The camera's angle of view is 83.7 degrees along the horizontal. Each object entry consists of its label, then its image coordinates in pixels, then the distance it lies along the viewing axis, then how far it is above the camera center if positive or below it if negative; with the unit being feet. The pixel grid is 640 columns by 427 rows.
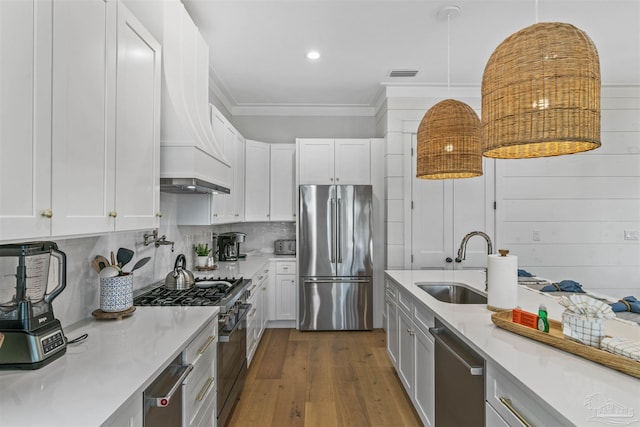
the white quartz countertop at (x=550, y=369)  3.12 -1.62
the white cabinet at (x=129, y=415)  3.13 -1.88
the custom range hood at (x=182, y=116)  6.63 +1.96
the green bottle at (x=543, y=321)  4.73 -1.37
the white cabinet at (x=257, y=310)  10.20 -2.98
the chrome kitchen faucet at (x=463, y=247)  6.81 -0.57
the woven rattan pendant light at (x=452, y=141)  7.10 +1.55
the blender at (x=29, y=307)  3.85 -1.02
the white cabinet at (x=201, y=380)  5.10 -2.56
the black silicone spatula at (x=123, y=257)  6.10 -0.69
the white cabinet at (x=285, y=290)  14.33 -2.92
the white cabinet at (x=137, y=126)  5.10 +1.41
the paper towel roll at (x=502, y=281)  5.87 -1.07
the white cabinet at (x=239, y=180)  13.20 +1.41
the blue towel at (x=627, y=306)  6.08 -1.51
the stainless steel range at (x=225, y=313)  6.87 -2.07
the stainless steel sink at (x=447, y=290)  8.72 -1.80
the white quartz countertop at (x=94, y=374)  3.01 -1.66
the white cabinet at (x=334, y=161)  14.38 +2.27
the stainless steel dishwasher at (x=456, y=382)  4.73 -2.42
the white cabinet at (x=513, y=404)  3.31 -1.95
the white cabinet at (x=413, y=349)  6.72 -2.91
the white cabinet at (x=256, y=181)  14.55 +1.51
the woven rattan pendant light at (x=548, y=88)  4.07 +1.53
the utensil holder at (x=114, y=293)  5.70 -1.23
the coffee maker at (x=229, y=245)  13.51 -1.10
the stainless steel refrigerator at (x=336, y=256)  13.71 -1.48
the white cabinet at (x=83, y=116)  3.78 +1.18
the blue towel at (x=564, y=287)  7.77 -1.52
